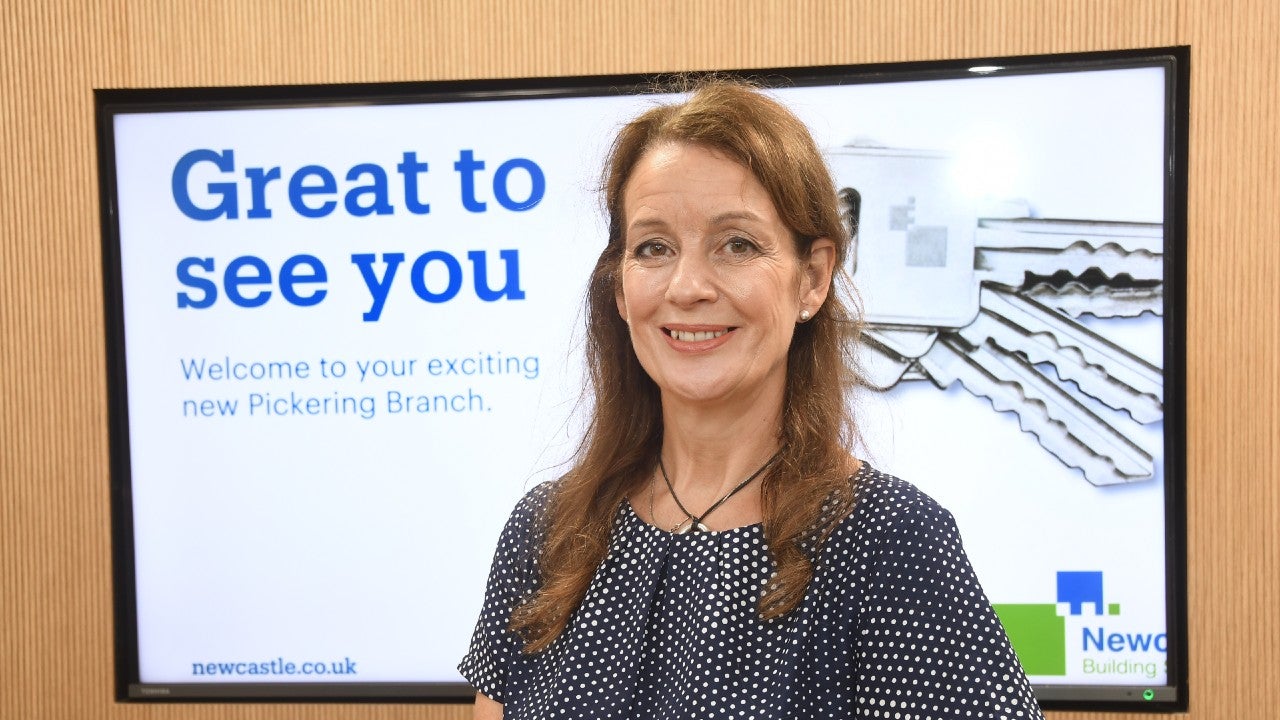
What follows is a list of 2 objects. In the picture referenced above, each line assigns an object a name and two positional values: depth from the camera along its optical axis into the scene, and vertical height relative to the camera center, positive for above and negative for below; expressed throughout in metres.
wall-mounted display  2.17 -0.08
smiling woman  1.01 -0.23
